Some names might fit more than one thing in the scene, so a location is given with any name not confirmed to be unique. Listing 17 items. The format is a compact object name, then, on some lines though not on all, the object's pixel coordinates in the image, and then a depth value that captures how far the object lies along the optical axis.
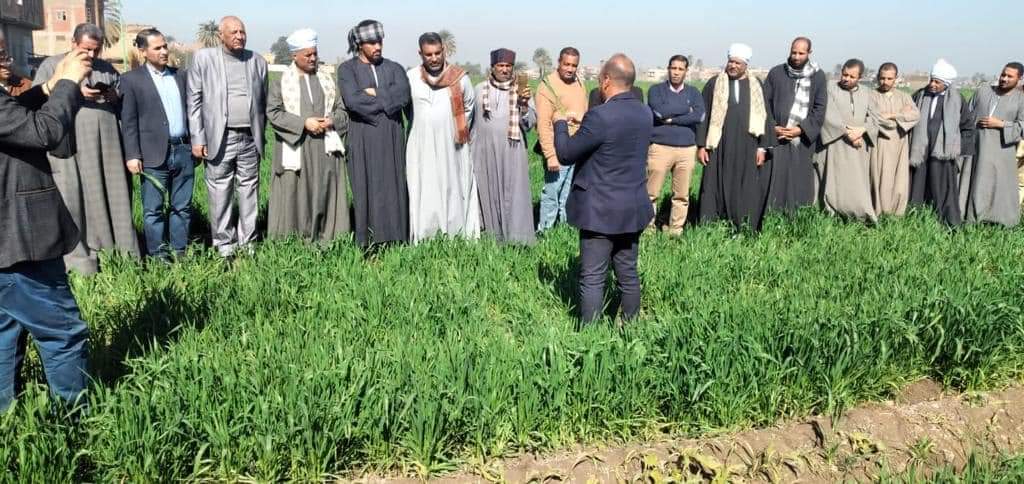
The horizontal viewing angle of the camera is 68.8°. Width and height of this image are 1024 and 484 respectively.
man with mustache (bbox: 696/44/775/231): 6.62
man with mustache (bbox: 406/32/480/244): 5.75
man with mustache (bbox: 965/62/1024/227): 7.00
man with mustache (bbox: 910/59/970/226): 7.05
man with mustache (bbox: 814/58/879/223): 6.95
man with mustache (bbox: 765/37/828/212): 6.66
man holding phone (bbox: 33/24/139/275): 5.18
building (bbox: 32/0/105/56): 59.32
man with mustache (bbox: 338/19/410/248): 5.52
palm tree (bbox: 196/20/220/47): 65.07
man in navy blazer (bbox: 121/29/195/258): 5.32
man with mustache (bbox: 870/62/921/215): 7.09
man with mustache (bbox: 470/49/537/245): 6.02
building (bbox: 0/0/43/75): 51.30
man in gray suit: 5.42
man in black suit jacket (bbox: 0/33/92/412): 2.87
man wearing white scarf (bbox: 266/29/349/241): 5.57
